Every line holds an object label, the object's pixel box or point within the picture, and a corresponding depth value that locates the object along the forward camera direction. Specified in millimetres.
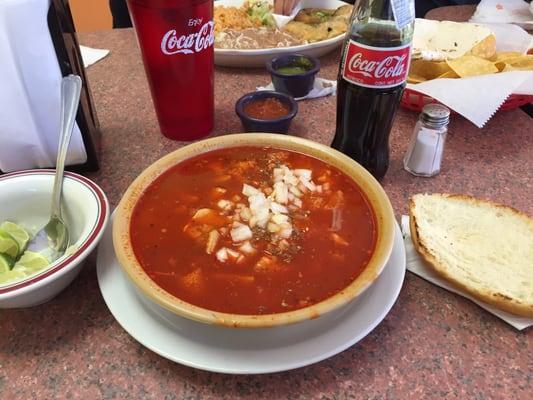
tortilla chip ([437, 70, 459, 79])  540
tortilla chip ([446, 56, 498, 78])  531
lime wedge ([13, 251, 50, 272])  325
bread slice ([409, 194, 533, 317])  332
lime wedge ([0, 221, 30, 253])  347
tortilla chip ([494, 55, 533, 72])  553
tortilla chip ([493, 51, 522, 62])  575
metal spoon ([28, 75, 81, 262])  351
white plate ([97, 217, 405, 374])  278
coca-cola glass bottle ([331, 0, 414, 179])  383
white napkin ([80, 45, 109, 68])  693
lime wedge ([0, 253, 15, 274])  320
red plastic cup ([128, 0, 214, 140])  424
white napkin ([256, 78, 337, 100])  607
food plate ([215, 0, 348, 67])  639
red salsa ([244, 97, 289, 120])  502
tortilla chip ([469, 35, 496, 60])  586
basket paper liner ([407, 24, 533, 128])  497
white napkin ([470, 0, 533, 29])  824
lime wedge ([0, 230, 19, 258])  330
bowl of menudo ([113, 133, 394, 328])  296
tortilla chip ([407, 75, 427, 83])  558
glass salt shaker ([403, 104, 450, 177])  444
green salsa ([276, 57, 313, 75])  590
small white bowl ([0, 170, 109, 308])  297
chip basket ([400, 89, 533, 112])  522
